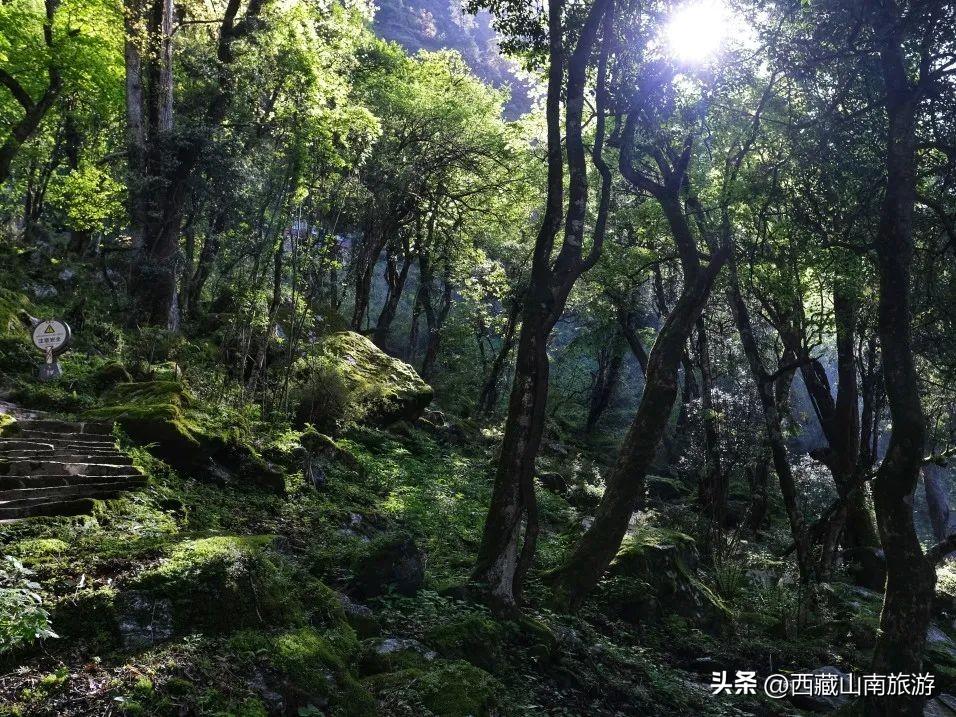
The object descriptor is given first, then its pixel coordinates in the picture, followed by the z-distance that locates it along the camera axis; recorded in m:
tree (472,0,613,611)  7.16
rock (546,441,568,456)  22.97
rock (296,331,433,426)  13.40
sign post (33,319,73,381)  9.62
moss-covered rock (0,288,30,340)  11.12
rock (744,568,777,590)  12.30
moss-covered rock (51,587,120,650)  3.40
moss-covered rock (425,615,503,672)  5.64
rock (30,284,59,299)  15.75
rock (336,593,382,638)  5.44
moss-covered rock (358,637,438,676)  4.80
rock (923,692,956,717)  7.32
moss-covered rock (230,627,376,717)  3.68
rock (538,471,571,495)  17.73
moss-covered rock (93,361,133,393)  10.22
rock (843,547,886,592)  13.95
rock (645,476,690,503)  20.94
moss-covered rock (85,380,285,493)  8.13
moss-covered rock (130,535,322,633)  3.85
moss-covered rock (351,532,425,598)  6.41
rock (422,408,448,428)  19.48
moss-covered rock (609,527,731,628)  9.12
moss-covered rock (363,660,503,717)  4.37
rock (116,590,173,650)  3.53
